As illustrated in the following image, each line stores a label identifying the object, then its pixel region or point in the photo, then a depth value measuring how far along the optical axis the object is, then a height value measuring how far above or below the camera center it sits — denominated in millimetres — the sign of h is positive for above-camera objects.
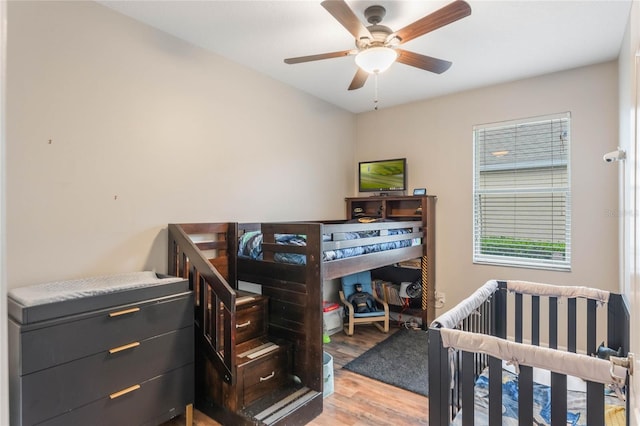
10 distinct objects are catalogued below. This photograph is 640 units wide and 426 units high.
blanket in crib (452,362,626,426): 1423 -874
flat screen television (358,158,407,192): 3873 +419
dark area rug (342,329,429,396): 2535 -1285
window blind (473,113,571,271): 3066 +164
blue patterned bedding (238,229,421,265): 2363 -297
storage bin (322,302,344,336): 3460 -1125
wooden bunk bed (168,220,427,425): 1968 -609
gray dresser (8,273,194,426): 1446 -684
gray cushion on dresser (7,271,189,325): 1474 -408
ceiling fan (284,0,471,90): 1611 +955
